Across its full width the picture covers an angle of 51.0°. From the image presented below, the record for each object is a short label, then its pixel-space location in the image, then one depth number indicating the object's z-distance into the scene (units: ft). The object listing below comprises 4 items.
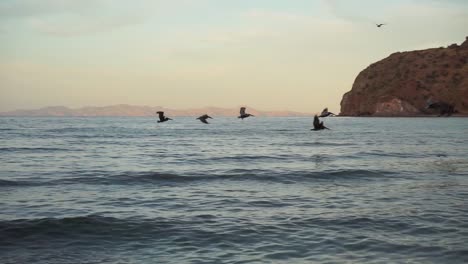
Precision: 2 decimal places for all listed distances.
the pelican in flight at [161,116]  167.63
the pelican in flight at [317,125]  131.95
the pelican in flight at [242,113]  163.22
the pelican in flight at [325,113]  133.41
